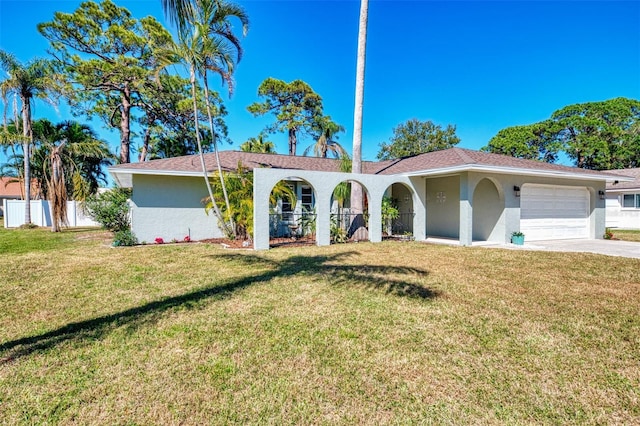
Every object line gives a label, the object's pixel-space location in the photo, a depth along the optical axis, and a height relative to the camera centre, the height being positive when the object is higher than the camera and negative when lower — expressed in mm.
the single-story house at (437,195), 11969 +384
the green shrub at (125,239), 11835 -1233
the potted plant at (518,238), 12211 -1326
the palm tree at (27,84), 18641 +7300
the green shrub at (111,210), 16047 -169
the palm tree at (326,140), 22422 +4762
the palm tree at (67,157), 16781 +3485
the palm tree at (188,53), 11000 +5462
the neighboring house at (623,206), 21469 -214
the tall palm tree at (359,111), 13594 +4031
